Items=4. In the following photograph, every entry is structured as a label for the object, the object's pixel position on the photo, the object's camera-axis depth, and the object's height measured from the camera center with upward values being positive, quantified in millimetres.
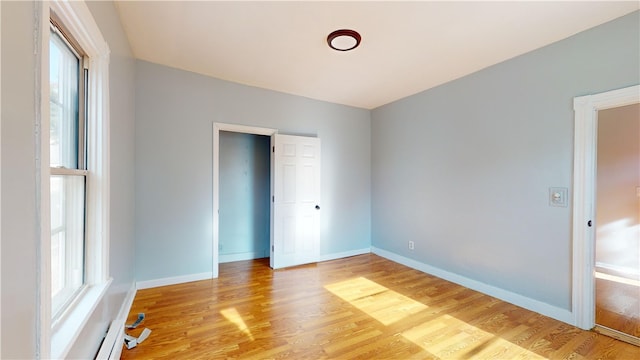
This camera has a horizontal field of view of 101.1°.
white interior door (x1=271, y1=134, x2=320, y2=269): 3857 -331
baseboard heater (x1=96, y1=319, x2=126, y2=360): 1597 -1103
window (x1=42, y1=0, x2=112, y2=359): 902 +26
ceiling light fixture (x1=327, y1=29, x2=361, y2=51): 2350 +1302
